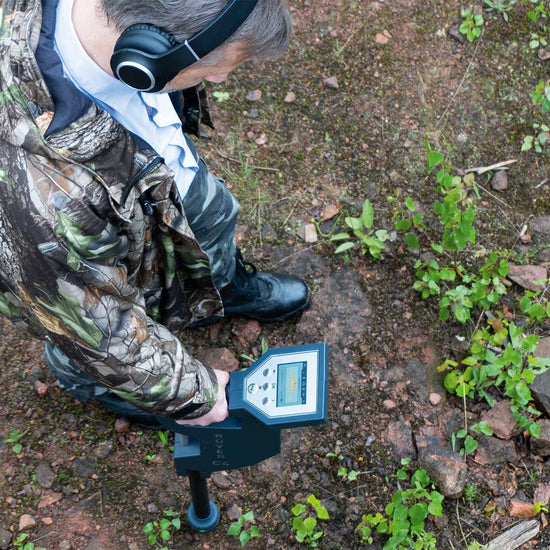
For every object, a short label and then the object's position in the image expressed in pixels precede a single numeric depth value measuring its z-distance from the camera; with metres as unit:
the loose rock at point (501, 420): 2.62
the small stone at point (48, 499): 2.46
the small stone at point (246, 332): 2.89
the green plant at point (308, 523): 2.36
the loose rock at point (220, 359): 2.80
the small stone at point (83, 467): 2.54
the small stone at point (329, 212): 3.16
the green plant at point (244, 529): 2.37
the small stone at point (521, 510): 2.51
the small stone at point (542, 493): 2.54
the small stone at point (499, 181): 3.26
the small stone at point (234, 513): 2.48
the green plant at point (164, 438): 2.61
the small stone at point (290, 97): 3.46
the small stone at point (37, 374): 2.71
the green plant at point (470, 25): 3.64
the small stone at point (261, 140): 3.34
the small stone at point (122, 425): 2.64
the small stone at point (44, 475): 2.49
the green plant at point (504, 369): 2.59
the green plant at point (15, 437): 2.55
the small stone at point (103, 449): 2.58
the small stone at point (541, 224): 3.16
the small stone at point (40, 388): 2.67
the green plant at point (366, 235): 2.93
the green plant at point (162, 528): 2.40
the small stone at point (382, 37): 3.62
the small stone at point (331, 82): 3.49
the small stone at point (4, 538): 2.35
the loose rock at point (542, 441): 2.58
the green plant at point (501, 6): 3.73
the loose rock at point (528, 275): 2.98
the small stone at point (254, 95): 3.44
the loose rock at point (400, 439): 2.61
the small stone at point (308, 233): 3.11
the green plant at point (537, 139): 3.34
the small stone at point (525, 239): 3.12
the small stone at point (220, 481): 2.53
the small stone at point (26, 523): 2.39
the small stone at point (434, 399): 2.72
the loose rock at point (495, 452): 2.60
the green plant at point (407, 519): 2.37
